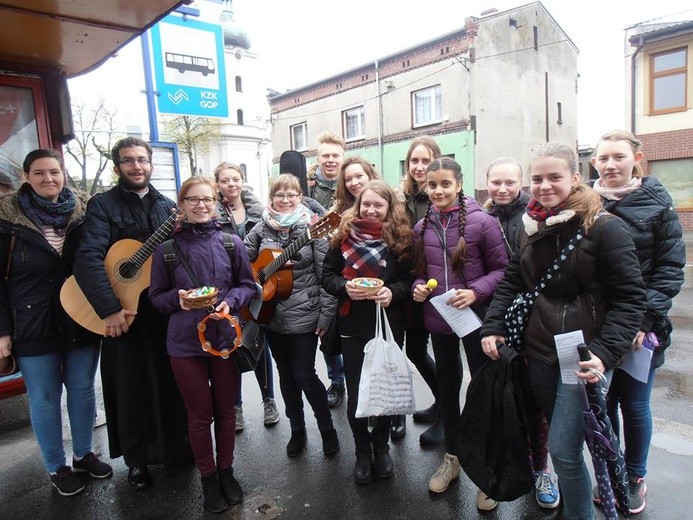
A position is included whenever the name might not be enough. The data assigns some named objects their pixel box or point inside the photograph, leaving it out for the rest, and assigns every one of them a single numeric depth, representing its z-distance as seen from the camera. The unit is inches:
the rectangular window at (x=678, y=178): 570.6
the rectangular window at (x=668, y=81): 558.6
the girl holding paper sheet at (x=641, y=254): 93.1
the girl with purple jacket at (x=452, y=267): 107.8
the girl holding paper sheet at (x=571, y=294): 78.7
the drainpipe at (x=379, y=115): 838.5
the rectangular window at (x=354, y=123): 884.6
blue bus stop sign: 174.4
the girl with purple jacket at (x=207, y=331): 107.5
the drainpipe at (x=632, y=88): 583.8
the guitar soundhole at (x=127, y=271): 118.0
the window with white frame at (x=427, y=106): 768.3
